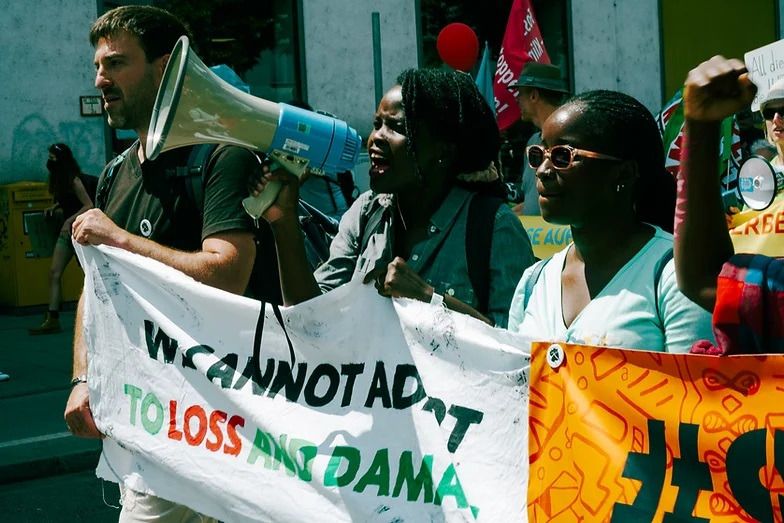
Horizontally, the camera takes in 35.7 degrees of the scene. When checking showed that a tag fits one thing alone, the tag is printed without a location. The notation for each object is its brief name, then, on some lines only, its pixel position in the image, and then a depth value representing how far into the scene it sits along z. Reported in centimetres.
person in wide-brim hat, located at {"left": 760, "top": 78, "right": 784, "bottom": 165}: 326
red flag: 912
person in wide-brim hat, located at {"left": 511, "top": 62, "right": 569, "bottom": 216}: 682
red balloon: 1100
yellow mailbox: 1181
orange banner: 220
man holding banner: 330
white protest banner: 272
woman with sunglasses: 258
